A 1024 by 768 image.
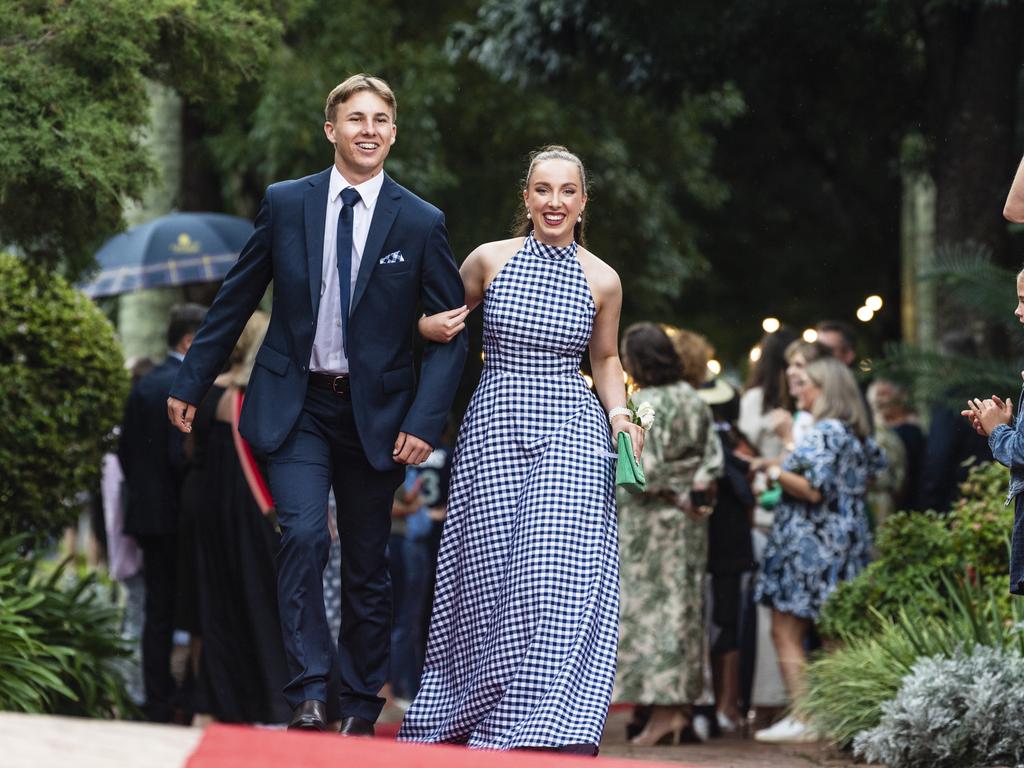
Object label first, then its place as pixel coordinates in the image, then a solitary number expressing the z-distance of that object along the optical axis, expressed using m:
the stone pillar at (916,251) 20.04
